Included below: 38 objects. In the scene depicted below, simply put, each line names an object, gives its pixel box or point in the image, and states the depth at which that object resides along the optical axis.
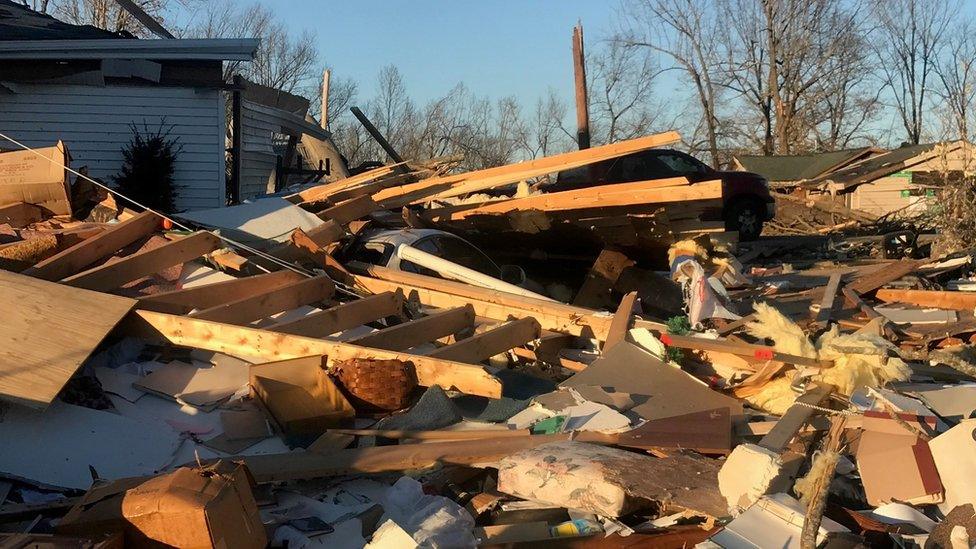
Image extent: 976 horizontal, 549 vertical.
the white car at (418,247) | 8.72
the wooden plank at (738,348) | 5.69
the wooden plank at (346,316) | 6.00
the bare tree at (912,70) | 50.38
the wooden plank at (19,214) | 7.95
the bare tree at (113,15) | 30.80
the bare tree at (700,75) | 42.88
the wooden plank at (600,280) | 9.16
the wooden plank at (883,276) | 9.80
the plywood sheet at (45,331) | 4.60
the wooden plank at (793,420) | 4.46
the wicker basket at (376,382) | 5.21
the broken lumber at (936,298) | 8.90
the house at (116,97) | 13.47
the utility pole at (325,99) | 25.66
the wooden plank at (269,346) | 5.16
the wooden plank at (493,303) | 6.88
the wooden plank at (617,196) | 7.69
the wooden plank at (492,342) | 5.87
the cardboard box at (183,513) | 3.06
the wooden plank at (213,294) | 6.19
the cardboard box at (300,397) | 4.98
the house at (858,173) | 25.45
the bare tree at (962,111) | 15.30
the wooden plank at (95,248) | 6.54
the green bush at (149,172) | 13.58
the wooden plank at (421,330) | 5.91
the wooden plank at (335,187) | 10.28
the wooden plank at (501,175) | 7.83
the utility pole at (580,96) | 19.28
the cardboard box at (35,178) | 8.18
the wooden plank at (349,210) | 9.18
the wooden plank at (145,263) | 6.41
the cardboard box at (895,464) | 4.05
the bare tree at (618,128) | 45.47
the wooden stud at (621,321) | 6.42
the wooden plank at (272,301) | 6.12
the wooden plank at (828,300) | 8.34
